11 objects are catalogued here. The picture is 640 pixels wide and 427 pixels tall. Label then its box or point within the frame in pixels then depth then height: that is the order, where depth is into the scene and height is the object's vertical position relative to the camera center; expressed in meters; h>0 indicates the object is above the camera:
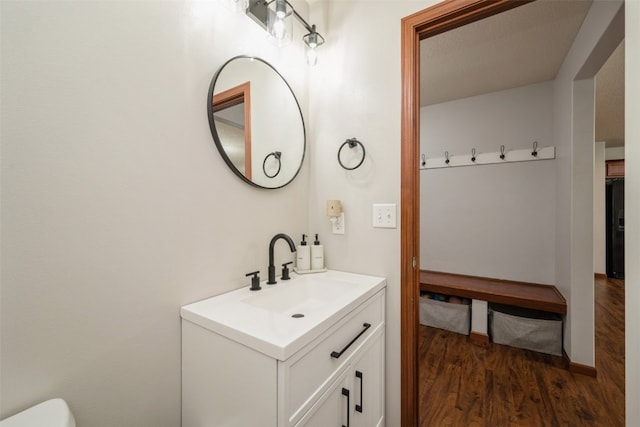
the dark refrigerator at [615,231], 4.68 -0.33
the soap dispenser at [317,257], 1.54 -0.25
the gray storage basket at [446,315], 2.62 -1.05
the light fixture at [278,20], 1.21 +0.94
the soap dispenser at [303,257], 1.51 -0.25
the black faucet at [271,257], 1.30 -0.21
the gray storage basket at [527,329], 2.27 -1.03
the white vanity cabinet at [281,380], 0.74 -0.53
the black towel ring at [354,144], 1.46 +0.39
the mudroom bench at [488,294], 2.24 -0.73
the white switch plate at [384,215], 1.37 -0.01
